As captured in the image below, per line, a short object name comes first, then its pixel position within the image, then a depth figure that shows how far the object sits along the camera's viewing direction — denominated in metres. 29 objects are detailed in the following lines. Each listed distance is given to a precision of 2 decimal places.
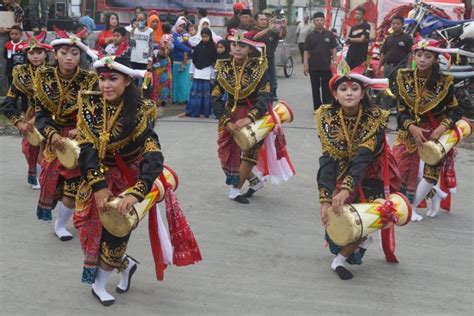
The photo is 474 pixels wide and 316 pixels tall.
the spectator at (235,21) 13.70
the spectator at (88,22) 16.48
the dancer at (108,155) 4.64
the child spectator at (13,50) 11.93
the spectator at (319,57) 13.40
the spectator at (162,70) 13.77
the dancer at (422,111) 6.75
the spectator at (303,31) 24.33
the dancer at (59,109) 6.10
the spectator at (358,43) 13.93
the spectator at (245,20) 12.77
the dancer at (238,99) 7.46
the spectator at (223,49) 11.47
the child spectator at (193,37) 14.41
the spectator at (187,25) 15.09
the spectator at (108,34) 13.42
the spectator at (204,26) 13.22
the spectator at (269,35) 13.57
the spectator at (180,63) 14.27
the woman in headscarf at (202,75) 13.00
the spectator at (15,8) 14.23
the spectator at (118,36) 11.52
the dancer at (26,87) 6.86
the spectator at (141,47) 13.19
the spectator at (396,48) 12.80
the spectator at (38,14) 15.27
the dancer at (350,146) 5.15
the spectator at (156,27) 15.17
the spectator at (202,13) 15.25
